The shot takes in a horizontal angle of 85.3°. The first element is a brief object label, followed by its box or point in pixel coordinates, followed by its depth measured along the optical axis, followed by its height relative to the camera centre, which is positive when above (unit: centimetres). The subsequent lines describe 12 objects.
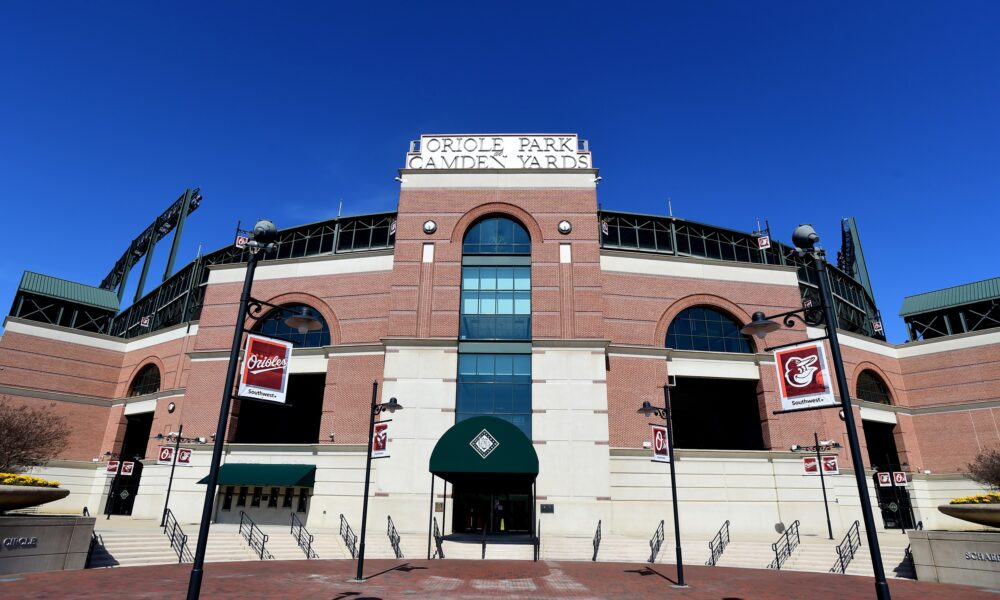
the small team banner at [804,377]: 1059 +183
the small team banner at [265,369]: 1074 +187
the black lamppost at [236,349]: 902 +218
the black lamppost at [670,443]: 1644 +91
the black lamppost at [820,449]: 2806 +124
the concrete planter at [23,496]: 1532 -93
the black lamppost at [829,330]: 887 +263
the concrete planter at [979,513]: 1622 -111
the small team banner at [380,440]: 1992 +94
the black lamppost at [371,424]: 1625 +135
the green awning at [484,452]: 2380 +71
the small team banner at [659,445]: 2092 +95
